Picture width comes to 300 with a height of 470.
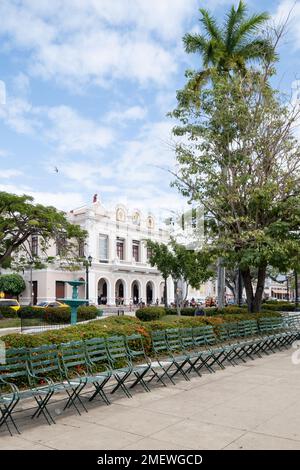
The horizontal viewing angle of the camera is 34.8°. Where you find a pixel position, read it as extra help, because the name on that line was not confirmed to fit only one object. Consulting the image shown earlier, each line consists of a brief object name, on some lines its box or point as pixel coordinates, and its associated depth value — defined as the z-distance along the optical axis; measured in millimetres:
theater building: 54000
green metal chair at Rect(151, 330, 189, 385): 9539
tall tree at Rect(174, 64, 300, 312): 18781
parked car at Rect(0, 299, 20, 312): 36919
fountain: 22766
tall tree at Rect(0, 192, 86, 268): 26438
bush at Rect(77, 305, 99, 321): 30203
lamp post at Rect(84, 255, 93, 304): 28316
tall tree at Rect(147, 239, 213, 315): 31750
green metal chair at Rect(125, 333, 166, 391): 8797
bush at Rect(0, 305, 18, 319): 34034
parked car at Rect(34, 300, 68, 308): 40106
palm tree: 23344
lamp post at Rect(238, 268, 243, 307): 35378
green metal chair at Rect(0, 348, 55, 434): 6314
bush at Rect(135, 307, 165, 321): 29109
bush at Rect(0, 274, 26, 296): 54812
